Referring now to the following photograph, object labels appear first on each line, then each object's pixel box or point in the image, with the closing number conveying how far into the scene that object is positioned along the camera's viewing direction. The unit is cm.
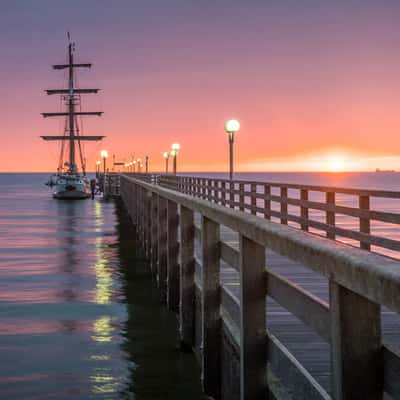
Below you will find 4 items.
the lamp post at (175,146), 5144
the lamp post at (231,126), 3253
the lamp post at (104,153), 9549
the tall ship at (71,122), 9325
